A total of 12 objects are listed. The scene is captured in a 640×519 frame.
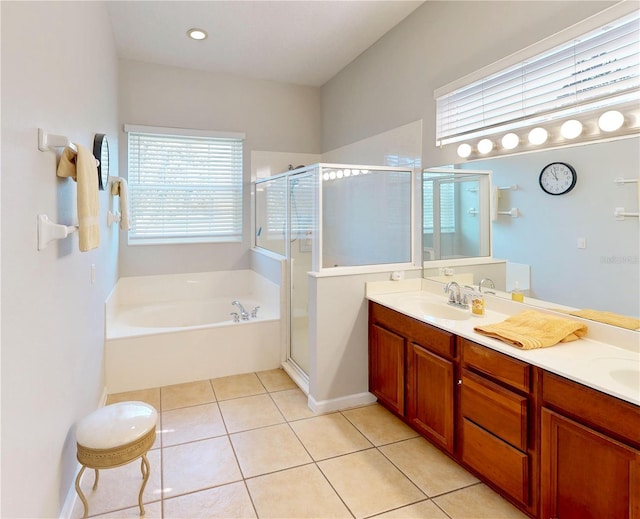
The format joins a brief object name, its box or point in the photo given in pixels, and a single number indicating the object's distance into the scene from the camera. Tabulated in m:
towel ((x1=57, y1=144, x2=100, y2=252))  1.69
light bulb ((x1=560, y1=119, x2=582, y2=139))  1.92
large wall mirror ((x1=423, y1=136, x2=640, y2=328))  1.79
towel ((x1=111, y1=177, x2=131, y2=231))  3.18
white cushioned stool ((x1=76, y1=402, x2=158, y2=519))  1.71
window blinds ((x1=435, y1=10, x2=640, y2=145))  1.77
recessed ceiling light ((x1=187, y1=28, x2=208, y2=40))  3.39
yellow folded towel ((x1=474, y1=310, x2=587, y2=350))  1.80
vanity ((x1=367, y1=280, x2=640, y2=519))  1.40
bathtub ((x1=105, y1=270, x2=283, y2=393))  3.22
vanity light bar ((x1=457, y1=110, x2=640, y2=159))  1.77
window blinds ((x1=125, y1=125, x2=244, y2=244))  4.17
